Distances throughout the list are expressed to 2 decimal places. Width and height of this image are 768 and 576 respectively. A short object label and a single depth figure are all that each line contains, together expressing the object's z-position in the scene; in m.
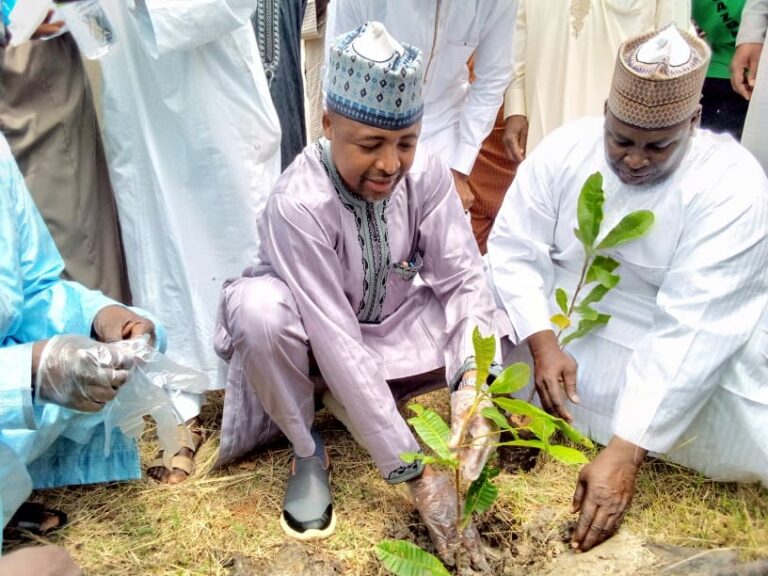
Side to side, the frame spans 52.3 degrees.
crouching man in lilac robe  1.93
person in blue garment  1.70
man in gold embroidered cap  2.06
